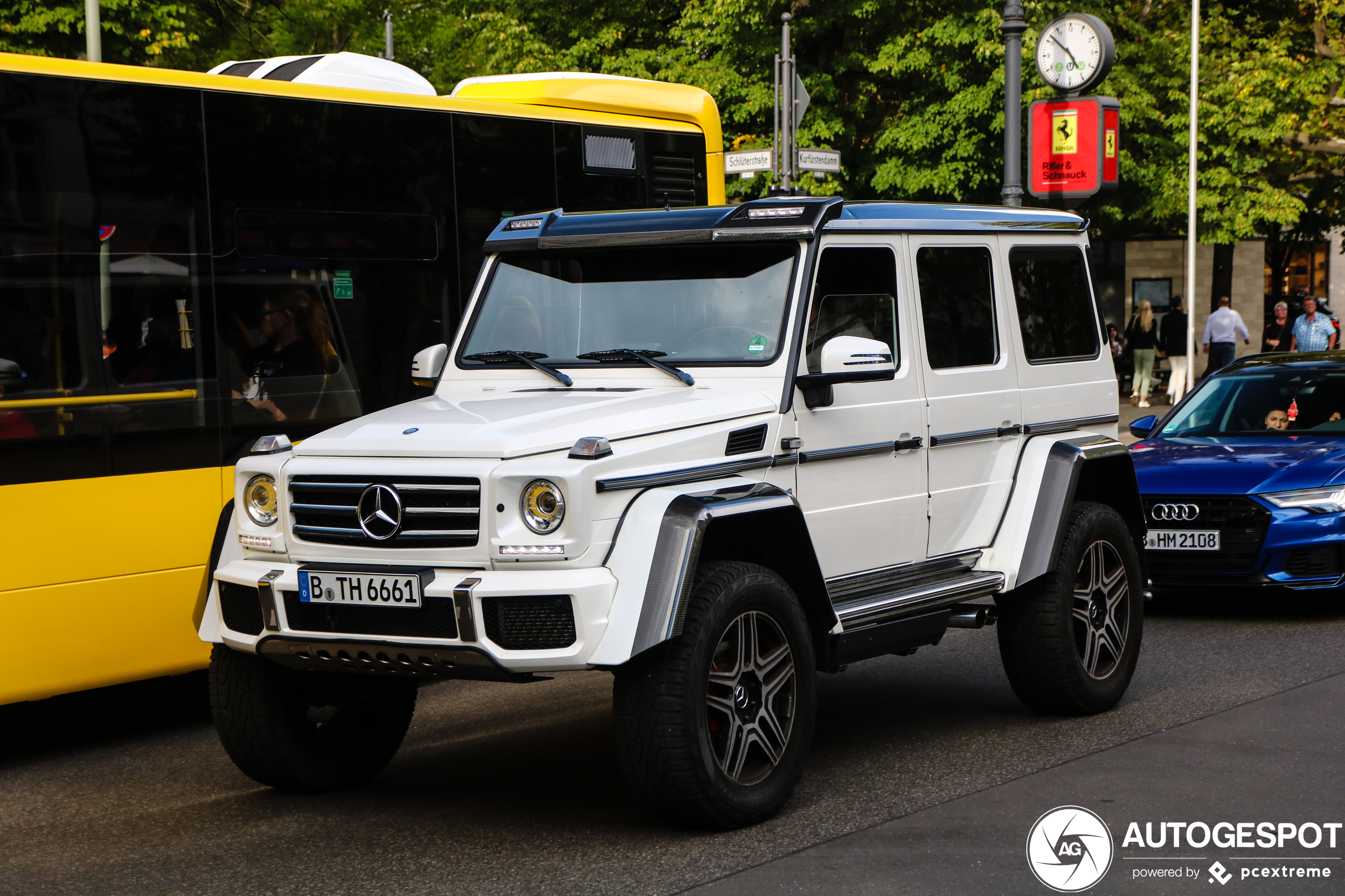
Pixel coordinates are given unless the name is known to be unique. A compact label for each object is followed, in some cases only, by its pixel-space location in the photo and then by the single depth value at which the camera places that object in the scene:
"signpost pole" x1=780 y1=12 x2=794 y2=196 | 16.11
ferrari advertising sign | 15.44
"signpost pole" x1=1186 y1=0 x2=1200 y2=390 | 25.64
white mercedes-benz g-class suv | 5.11
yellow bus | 6.74
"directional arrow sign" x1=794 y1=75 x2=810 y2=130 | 18.39
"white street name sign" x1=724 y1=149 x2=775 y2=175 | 14.95
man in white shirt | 27.00
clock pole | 15.35
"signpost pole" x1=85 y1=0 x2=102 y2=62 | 17.48
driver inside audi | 10.72
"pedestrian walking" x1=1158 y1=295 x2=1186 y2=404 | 27.73
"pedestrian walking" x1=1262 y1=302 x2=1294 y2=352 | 25.61
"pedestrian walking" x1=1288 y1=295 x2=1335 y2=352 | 23.80
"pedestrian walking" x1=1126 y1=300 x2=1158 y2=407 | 29.30
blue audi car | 9.54
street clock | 15.76
